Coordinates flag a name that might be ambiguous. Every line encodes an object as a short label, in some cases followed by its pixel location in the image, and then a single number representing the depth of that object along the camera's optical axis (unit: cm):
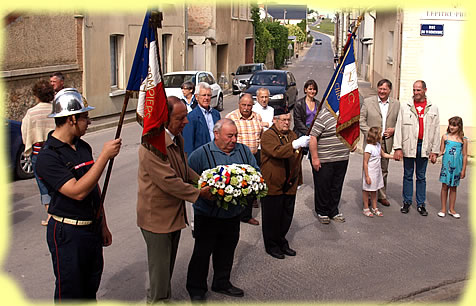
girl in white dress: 880
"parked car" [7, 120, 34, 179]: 1048
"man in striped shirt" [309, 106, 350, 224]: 797
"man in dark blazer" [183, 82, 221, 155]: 740
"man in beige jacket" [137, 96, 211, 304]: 485
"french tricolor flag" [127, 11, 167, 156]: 473
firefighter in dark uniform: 422
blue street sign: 1489
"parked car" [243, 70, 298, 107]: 2127
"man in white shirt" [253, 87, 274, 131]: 895
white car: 2195
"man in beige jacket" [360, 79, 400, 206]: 901
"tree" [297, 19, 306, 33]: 12085
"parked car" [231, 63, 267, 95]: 3050
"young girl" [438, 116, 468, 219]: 862
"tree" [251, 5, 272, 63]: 4516
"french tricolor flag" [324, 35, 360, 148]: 682
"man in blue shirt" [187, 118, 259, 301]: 557
